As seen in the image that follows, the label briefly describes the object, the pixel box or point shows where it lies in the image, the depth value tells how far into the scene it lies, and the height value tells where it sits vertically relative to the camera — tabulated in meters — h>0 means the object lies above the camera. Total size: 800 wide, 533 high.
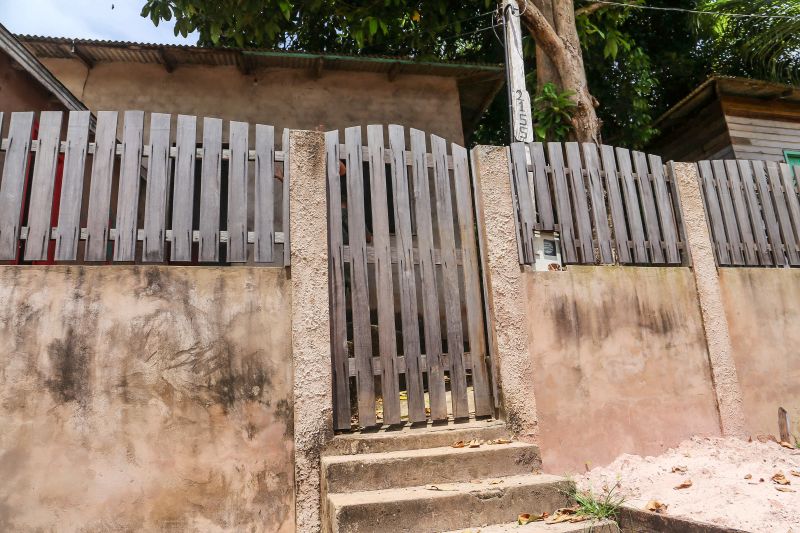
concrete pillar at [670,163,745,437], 4.53 +0.49
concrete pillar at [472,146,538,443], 3.88 +0.61
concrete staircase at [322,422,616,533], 2.85 -0.68
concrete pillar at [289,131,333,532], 3.33 +0.42
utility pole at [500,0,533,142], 5.50 +3.19
